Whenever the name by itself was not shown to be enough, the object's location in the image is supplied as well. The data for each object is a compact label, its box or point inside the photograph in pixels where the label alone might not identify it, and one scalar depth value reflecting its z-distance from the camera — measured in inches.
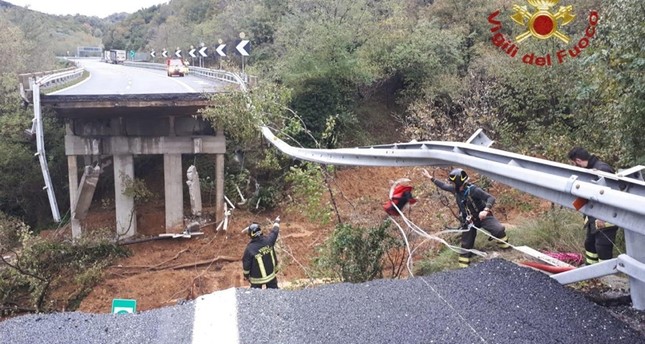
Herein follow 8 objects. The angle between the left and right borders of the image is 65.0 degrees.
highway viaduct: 698.8
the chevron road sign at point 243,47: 665.0
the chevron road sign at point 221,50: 809.7
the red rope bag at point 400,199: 257.3
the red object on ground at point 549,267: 215.5
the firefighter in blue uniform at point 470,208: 257.9
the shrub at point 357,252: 279.0
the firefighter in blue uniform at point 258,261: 292.4
